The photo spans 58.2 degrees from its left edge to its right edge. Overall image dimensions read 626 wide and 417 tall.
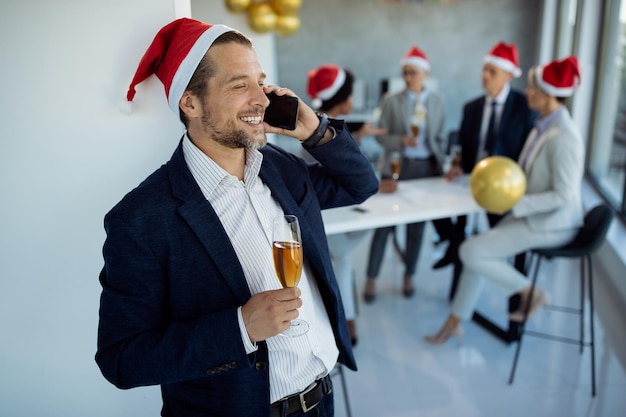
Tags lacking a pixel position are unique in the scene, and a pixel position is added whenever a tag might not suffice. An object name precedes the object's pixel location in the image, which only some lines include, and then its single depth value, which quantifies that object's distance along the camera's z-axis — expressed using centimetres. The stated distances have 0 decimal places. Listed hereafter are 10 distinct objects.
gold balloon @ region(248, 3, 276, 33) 489
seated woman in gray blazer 313
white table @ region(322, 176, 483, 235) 293
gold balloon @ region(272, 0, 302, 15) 505
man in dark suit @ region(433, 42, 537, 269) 397
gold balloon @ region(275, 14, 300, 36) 521
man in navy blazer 132
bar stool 300
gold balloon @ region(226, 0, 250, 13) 469
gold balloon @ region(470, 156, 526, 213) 299
